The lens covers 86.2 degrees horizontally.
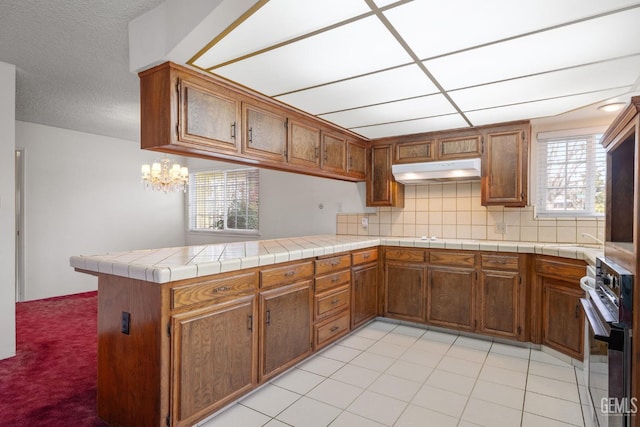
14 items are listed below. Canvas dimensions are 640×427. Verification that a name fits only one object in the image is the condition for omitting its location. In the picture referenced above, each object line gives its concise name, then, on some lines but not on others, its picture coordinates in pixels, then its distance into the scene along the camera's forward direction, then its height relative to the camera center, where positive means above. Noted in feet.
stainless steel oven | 4.16 -1.71
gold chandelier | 14.48 +1.45
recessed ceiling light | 9.41 +2.96
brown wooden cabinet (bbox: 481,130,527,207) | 11.18 +1.37
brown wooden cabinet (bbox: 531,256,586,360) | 8.86 -2.58
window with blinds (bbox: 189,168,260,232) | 18.99 +0.55
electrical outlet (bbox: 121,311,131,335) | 6.02 -1.99
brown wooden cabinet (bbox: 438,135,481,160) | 11.87 +2.24
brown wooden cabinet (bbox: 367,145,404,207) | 13.44 +1.09
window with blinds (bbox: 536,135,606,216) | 10.81 +1.14
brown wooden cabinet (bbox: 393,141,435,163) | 12.62 +2.21
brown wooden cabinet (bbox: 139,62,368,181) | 6.97 +2.09
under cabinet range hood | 11.20 +1.36
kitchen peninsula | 5.80 -2.24
